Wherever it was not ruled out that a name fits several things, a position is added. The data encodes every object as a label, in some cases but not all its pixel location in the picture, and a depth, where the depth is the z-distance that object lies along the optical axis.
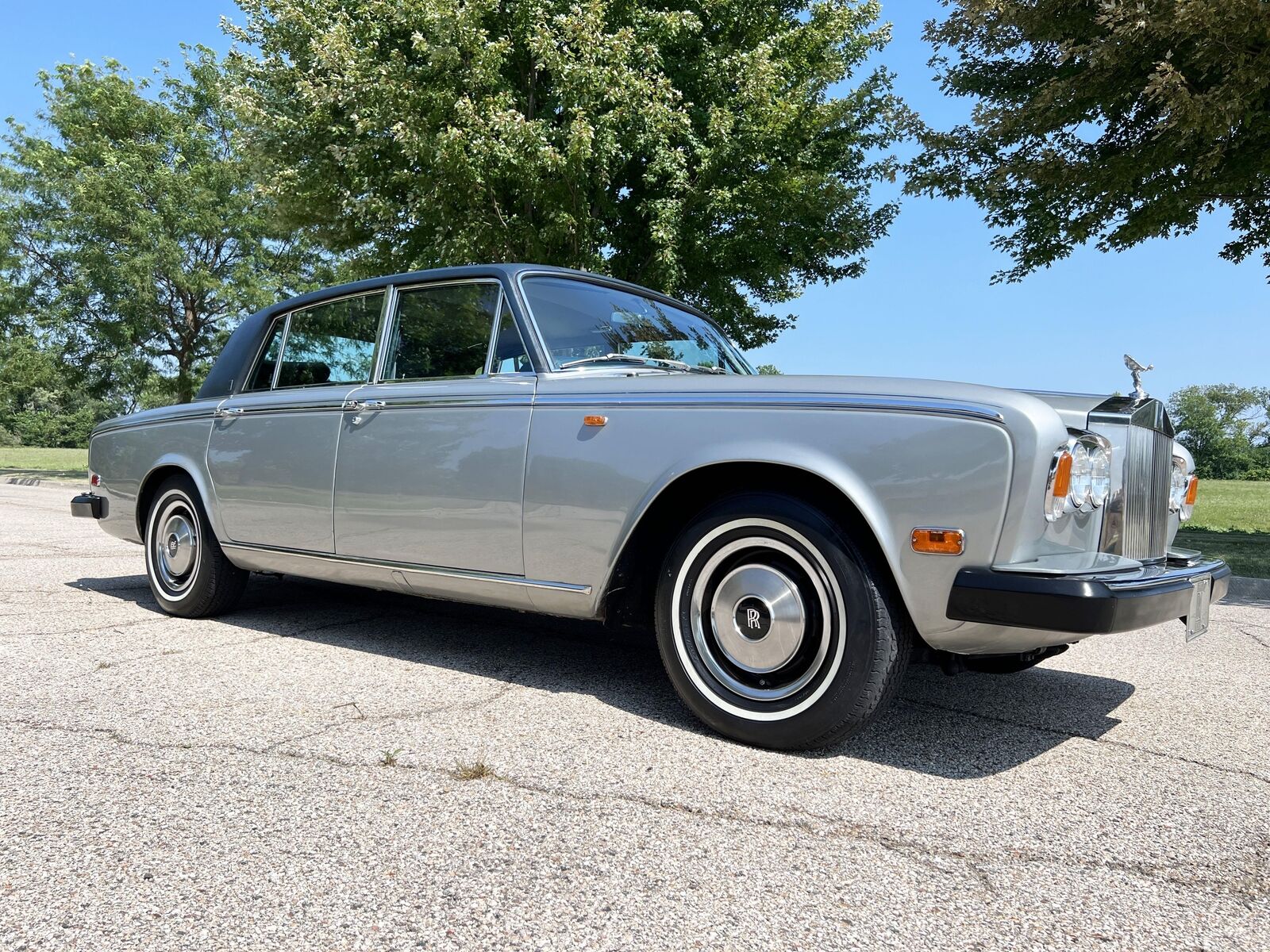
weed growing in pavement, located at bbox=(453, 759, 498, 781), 2.50
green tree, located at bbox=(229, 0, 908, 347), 11.26
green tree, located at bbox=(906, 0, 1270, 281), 8.27
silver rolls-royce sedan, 2.52
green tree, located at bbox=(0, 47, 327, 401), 21.53
